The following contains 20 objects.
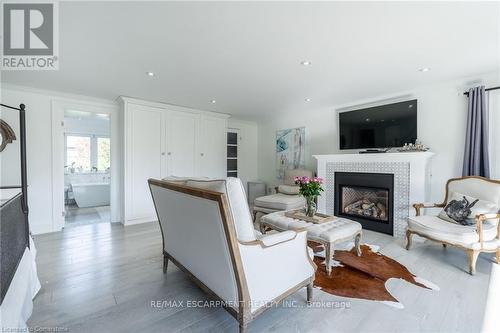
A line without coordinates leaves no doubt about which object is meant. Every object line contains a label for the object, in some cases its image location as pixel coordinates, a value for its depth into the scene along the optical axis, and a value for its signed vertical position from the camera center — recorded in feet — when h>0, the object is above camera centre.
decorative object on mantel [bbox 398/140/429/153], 10.33 +0.77
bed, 3.83 -2.20
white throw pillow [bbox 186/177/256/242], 4.26 -0.77
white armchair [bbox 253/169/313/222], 12.17 -2.06
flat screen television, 10.98 +2.02
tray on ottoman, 8.25 -2.06
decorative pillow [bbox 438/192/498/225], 7.84 -1.63
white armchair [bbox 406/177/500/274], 7.24 -2.20
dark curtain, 9.00 +1.14
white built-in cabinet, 12.62 +1.11
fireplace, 11.19 -1.94
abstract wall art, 16.42 +1.11
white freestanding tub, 17.87 -2.46
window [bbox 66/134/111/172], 20.85 +1.13
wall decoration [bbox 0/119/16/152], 10.18 +1.38
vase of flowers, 8.39 -0.99
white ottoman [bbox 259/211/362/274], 7.05 -2.25
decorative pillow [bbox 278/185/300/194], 13.84 -1.60
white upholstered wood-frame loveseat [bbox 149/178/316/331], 4.11 -1.83
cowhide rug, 6.11 -3.50
